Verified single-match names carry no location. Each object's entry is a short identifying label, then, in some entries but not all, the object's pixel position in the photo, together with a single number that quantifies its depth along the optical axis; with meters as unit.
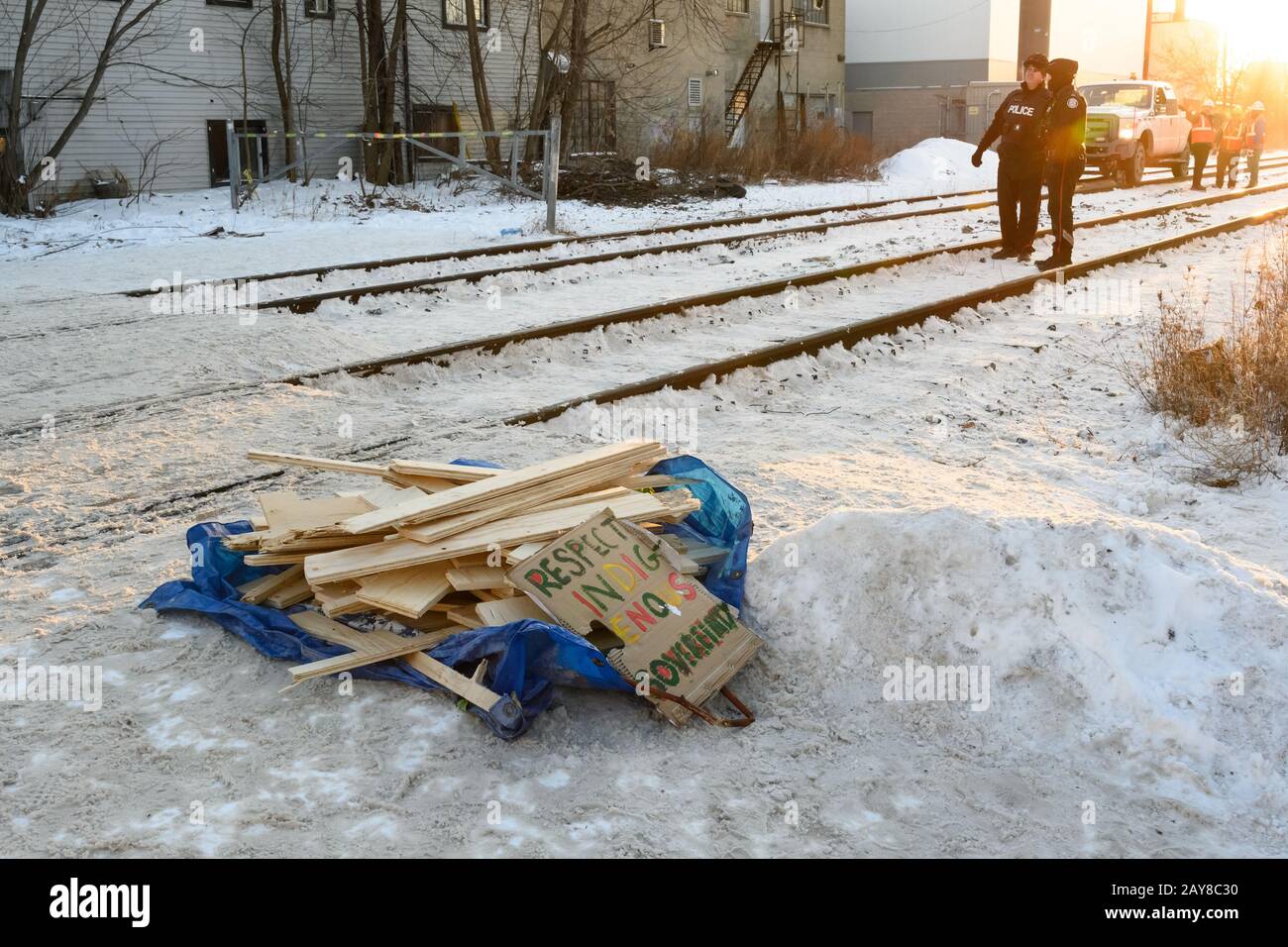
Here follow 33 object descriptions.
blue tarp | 4.01
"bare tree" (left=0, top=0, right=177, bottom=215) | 19.06
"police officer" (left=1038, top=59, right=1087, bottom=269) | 13.09
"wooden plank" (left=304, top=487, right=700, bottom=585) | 4.43
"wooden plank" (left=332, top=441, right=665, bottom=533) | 4.55
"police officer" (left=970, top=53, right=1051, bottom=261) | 13.02
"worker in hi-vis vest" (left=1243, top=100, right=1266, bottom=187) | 29.52
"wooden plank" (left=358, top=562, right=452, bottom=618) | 4.29
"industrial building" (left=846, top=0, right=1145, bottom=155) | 45.62
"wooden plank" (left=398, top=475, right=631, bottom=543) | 4.49
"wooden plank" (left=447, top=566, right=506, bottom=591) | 4.37
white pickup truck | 27.30
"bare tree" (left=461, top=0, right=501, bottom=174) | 24.80
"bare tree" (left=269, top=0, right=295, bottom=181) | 23.60
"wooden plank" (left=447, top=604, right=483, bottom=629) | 4.32
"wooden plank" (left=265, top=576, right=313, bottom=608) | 4.66
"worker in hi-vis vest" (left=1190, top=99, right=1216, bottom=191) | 27.89
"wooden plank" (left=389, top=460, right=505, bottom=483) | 5.13
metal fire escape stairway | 38.59
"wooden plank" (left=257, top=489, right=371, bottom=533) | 4.78
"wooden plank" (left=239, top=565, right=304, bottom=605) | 4.67
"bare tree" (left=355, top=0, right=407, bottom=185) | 24.41
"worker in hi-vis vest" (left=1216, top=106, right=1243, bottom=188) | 29.52
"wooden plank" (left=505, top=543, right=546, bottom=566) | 4.41
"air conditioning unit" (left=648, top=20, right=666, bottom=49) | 34.88
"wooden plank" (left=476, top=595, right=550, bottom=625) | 4.24
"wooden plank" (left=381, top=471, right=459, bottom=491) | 5.13
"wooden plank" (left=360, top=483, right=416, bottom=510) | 4.93
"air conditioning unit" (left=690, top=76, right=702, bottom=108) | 37.31
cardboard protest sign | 4.11
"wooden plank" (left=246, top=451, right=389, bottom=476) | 5.31
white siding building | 21.48
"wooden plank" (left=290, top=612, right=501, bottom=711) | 3.95
